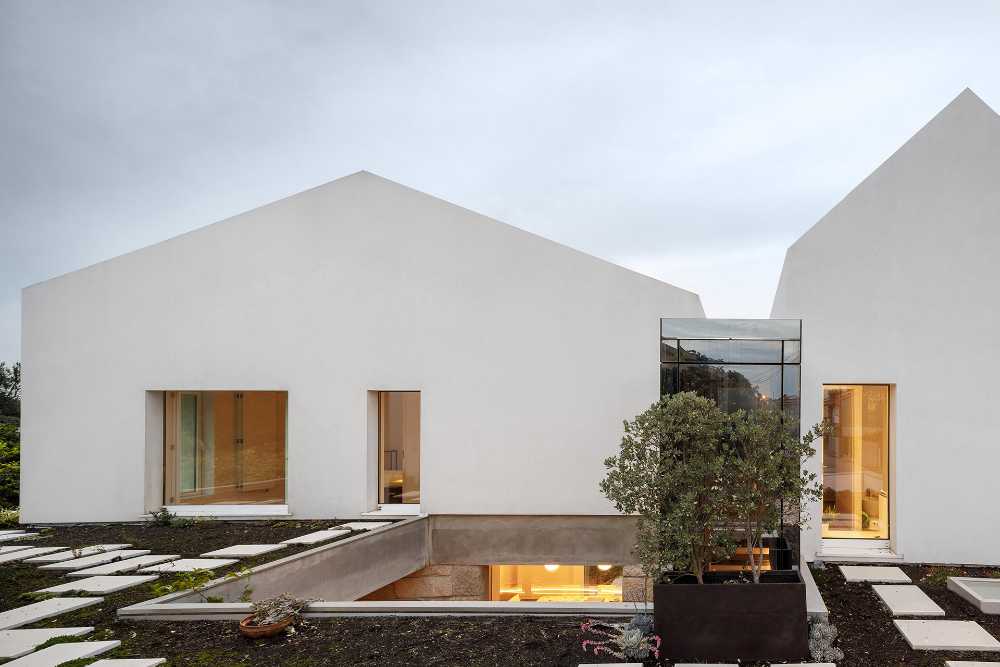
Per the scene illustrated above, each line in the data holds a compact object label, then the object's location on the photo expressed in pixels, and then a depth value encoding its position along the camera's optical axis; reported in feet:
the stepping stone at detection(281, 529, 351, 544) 27.22
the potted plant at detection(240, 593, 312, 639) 16.81
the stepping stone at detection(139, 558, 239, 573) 23.11
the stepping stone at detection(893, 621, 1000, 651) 16.50
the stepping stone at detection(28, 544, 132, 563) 25.18
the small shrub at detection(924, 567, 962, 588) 23.71
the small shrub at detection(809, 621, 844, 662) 15.40
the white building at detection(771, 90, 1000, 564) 28.17
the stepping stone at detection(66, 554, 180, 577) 22.89
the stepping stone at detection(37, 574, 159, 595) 20.54
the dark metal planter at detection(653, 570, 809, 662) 15.34
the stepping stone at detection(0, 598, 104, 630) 17.58
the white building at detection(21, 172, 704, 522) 32.60
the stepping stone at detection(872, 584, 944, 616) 19.92
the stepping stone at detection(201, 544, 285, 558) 25.09
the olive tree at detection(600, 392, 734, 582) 15.80
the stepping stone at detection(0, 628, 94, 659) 15.52
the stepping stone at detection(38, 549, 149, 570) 23.72
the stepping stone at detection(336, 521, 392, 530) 30.35
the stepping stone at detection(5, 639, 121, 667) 14.70
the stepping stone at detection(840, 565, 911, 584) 24.31
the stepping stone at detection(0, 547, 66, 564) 25.39
